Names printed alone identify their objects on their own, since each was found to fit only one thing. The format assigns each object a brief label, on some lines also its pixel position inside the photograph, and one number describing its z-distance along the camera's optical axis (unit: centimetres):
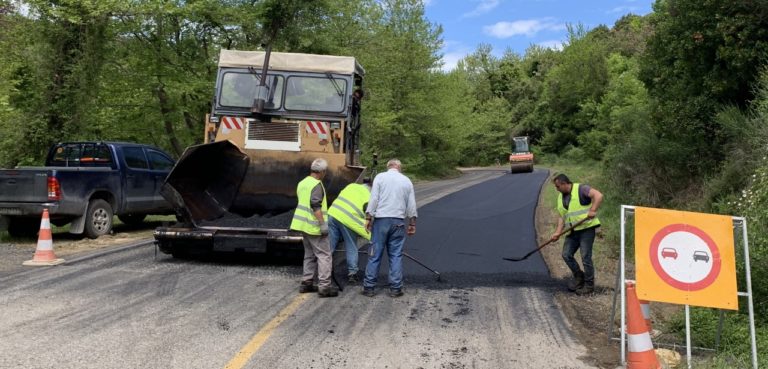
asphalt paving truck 852
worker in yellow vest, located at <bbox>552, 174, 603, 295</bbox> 694
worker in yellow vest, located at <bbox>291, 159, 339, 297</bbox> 668
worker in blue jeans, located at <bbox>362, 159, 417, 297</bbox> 680
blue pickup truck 967
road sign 461
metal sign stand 447
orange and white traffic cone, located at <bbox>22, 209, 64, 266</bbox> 816
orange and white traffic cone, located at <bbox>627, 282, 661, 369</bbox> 436
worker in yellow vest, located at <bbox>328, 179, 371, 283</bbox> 730
